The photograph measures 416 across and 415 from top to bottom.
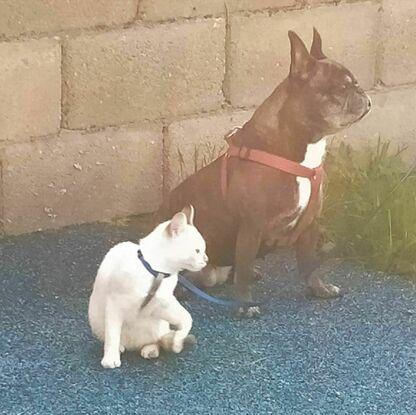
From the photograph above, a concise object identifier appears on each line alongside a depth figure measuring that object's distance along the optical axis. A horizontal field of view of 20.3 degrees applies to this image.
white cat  2.70
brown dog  2.99
